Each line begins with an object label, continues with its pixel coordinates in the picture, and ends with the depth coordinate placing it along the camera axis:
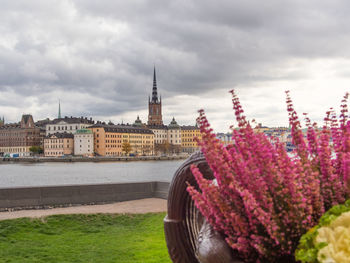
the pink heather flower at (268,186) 1.44
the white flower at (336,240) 1.08
